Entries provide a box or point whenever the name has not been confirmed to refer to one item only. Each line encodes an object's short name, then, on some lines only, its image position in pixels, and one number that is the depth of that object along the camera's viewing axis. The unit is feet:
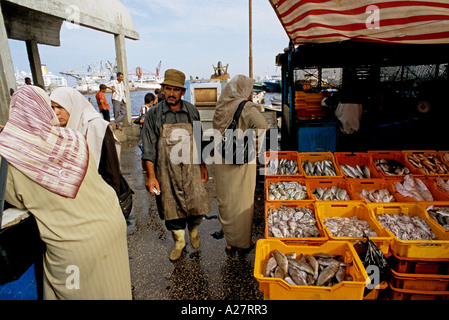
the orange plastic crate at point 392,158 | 11.88
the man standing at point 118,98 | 33.35
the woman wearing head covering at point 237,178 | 10.19
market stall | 6.88
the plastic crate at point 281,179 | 12.12
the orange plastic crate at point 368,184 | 11.39
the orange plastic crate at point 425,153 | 13.37
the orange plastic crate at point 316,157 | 13.65
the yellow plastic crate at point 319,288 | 5.81
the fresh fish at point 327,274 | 6.38
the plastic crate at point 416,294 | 7.33
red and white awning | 7.75
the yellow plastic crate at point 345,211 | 8.93
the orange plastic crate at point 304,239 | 7.70
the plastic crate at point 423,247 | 7.06
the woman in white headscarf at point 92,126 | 7.22
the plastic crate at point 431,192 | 10.05
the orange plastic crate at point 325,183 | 11.56
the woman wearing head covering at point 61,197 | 4.81
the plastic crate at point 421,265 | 7.18
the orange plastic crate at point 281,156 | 12.56
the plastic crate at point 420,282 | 7.21
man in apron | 10.30
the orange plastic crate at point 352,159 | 13.46
